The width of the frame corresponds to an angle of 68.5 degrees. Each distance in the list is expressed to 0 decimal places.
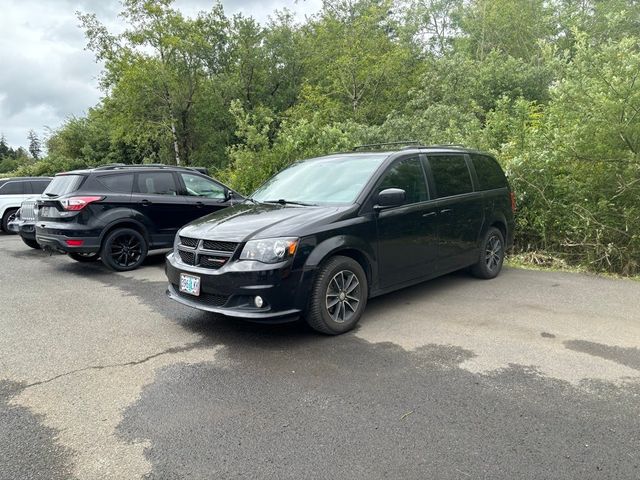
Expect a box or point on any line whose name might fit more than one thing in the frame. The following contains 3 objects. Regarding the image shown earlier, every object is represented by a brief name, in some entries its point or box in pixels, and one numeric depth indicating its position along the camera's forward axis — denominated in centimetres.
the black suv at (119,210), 755
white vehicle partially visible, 1402
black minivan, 418
